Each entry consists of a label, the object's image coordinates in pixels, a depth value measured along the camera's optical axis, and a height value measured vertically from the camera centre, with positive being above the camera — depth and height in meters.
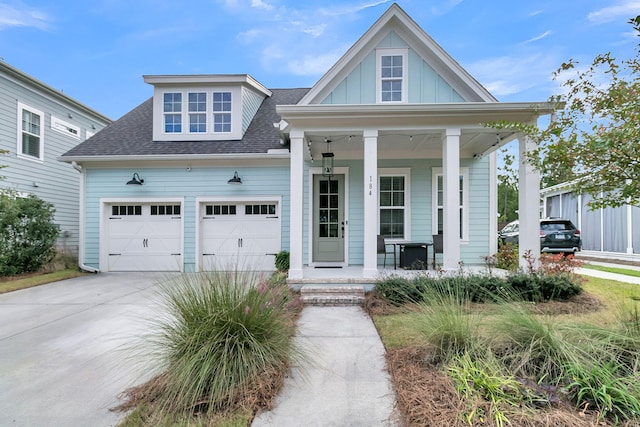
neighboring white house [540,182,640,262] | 11.63 -0.32
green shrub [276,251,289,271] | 7.90 -1.11
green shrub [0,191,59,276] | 7.94 -0.43
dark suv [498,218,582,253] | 11.85 -0.66
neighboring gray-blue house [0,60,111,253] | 9.59 +2.71
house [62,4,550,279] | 7.18 +1.36
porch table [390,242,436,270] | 7.33 -0.70
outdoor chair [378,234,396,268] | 7.77 -0.72
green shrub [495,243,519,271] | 7.66 -0.99
